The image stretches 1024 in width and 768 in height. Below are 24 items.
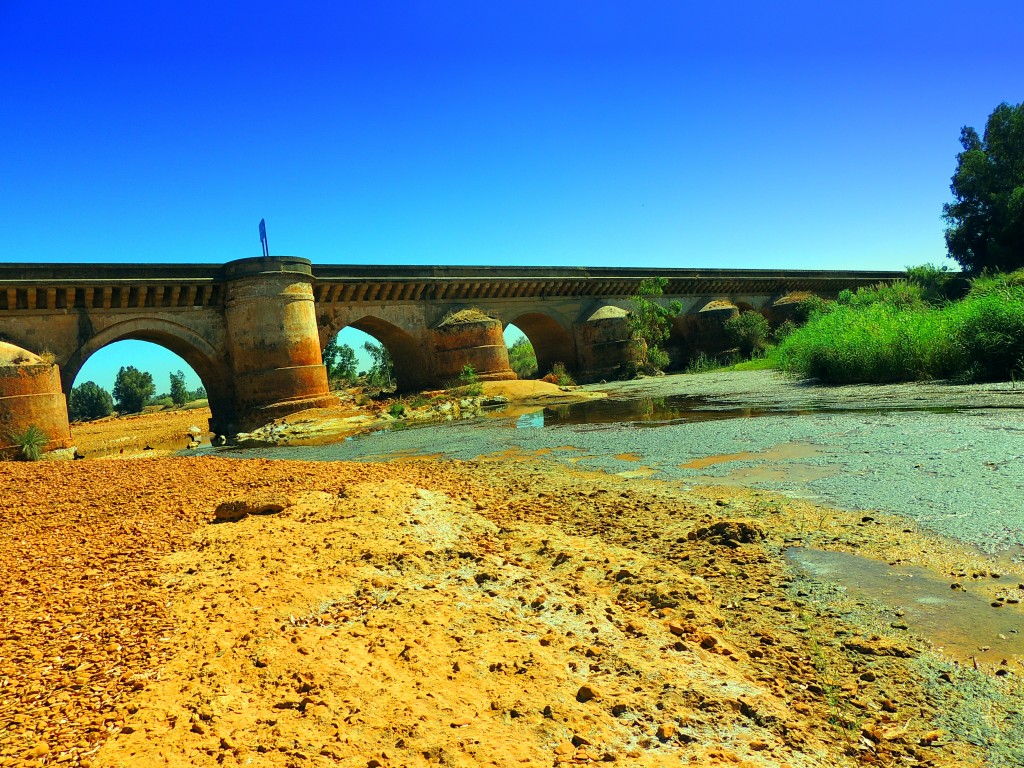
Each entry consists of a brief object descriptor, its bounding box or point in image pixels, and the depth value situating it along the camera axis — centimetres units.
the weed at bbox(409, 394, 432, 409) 2060
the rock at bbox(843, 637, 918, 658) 268
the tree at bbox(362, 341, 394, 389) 3897
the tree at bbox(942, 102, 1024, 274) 3098
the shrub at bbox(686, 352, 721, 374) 3127
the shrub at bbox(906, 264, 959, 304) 2962
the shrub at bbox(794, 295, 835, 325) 3453
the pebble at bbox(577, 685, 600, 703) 242
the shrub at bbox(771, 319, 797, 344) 3241
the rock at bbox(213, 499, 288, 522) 523
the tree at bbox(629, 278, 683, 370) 3083
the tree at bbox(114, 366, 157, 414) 5081
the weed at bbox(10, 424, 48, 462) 1376
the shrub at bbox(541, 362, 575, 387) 2752
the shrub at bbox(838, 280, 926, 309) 2839
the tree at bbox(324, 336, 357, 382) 4112
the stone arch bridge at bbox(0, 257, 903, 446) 1697
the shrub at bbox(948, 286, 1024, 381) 1224
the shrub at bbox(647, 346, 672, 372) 3097
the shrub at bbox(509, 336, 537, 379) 3662
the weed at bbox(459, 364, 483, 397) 2212
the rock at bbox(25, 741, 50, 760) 203
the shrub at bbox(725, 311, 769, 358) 3300
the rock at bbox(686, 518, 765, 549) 413
